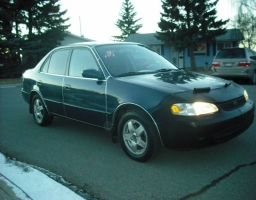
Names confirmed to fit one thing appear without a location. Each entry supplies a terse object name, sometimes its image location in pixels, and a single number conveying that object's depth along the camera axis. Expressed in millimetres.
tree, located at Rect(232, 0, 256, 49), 28359
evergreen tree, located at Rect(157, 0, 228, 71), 25156
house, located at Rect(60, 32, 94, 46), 32281
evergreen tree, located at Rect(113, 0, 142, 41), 57000
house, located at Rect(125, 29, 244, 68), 29328
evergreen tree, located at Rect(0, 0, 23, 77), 22906
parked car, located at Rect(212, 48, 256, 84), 11695
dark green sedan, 3307
